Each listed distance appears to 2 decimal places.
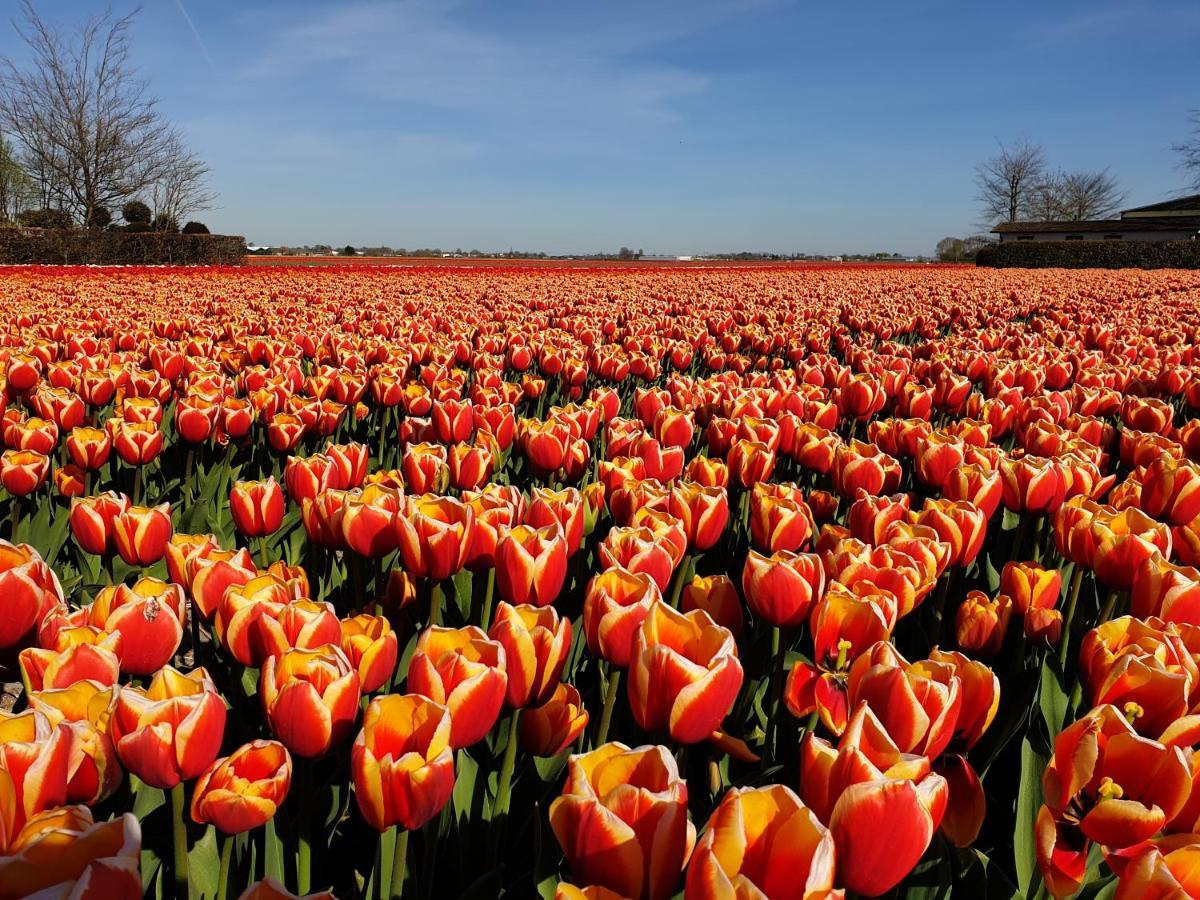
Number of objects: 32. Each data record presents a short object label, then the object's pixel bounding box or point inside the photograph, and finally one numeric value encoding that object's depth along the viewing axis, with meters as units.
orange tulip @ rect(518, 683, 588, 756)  1.40
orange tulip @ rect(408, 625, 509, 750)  1.10
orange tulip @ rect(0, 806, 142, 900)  0.78
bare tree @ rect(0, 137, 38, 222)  46.88
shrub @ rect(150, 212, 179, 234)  40.15
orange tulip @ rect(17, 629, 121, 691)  1.18
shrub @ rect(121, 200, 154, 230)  49.09
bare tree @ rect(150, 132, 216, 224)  44.86
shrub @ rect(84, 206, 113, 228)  40.75
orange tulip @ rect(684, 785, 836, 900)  0.76
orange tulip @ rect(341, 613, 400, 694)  1.33
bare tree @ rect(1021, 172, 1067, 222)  79.25
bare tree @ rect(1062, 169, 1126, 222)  78.88
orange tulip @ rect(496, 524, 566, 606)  1.59
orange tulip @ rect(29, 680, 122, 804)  1.02
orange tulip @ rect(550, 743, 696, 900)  0.85
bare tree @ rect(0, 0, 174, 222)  38.53
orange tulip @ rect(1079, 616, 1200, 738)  1.10
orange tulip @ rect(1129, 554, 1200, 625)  1.47
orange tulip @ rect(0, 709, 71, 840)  0.88
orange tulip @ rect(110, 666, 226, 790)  1.05
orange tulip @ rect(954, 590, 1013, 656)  1.68
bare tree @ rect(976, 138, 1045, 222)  79.19
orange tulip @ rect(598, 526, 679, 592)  1.59
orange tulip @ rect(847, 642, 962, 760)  1.06
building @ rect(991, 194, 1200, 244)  58.66
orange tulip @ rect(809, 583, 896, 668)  1.36
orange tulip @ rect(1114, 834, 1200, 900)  0.80
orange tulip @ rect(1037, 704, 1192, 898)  0.94
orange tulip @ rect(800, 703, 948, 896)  0.87
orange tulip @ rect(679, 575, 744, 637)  1.60
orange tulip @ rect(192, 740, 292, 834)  1.10
